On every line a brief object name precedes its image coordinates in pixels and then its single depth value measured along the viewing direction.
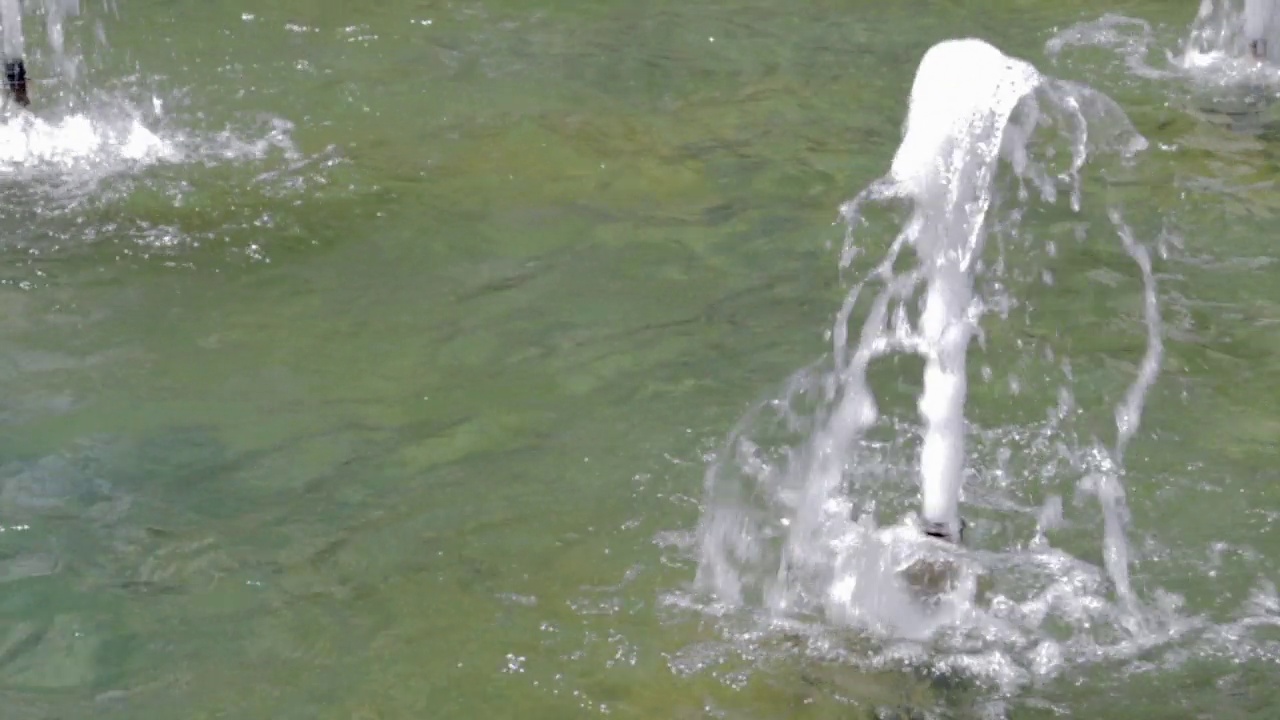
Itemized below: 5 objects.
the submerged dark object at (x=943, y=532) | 5.09
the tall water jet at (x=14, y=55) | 8.38
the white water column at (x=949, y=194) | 4.64
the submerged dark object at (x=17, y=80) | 8.60
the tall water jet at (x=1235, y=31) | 9.43
